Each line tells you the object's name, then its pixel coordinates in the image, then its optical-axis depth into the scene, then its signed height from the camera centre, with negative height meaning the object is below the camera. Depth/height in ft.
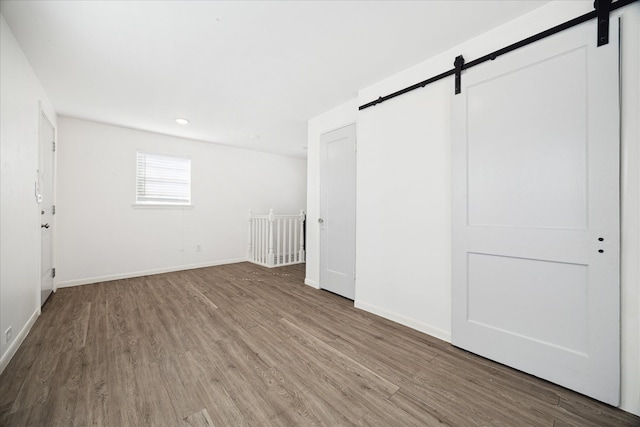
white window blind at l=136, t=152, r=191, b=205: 13.91 +1.95
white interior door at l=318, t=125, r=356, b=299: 10.13 +0.13
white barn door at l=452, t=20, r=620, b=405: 4.68 +0.07
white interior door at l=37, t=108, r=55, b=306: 8.95 +0.48
